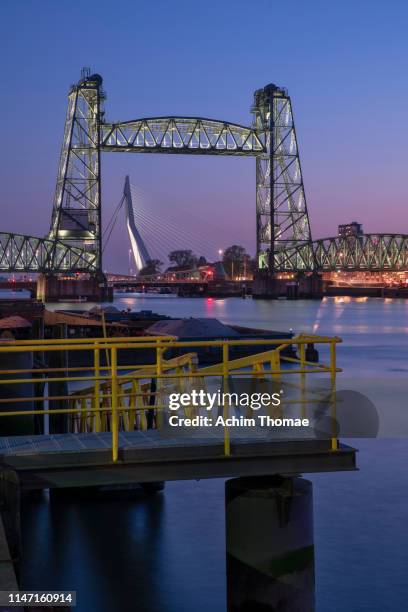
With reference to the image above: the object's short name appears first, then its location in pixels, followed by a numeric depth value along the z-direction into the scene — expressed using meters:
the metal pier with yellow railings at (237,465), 9.31
